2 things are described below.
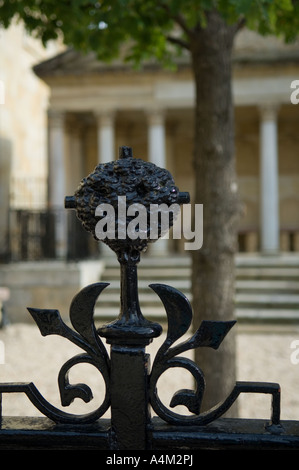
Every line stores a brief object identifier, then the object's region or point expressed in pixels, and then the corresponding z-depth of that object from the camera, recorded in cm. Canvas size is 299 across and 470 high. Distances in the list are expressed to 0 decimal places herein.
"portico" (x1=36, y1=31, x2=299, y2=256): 1261
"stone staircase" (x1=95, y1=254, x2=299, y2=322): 903
